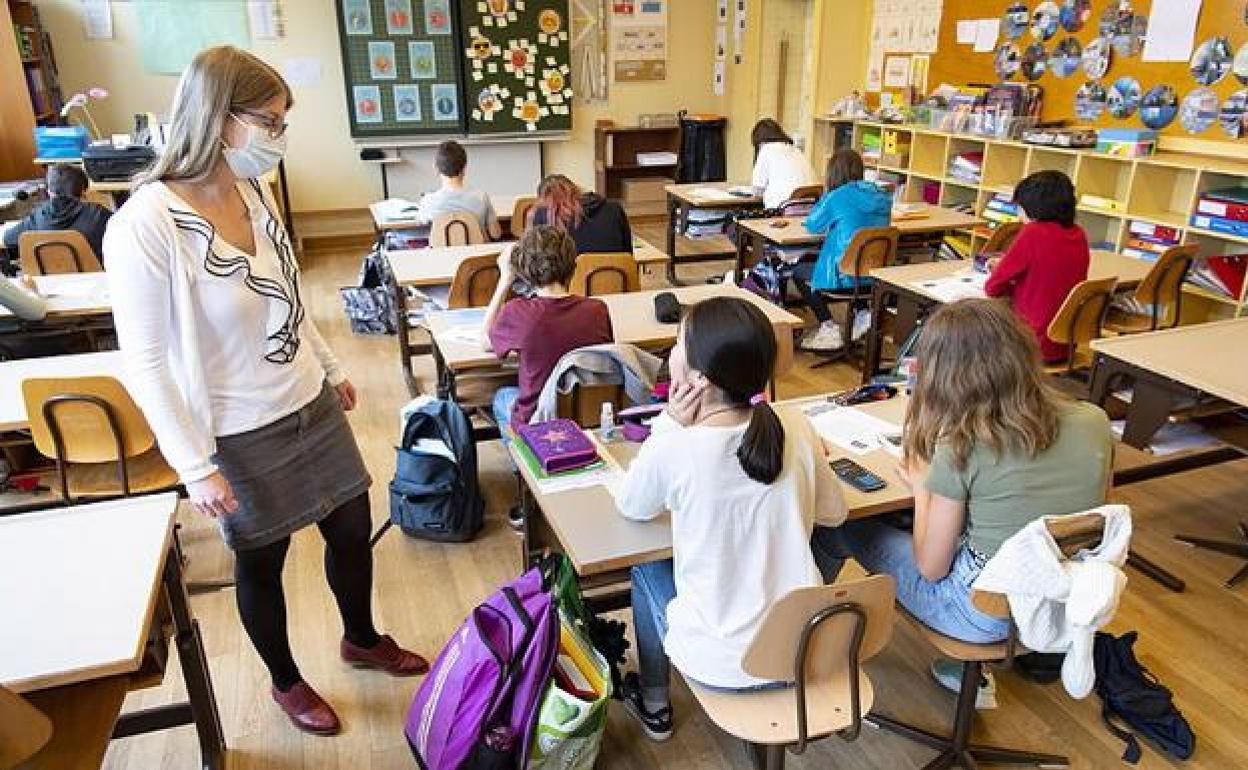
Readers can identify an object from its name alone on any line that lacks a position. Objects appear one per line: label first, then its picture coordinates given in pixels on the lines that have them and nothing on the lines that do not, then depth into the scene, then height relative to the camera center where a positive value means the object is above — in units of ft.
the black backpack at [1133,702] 7.09 -5.10
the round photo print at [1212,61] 14.67 +0.05
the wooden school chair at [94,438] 7.77 -3.28
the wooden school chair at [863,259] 14.51 -3.14
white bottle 7.34 -2.91
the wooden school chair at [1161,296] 11.62 -3.03
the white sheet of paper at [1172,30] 15.16 +0.57
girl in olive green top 5.55 -2.33
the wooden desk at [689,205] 19.15 -2.95
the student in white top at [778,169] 18.63 -2.14
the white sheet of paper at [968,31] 19.84 +0.72
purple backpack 5.92 -4.07
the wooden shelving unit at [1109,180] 14.65 -2.19
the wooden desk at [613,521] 5.71 -3.00
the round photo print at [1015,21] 18.54 +0.88
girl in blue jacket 14.98 -2.61
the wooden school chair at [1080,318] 10.73 -3.04
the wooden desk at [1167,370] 8.19 -2.78
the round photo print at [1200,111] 15.03 -0.78
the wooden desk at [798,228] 15.76 -2.92
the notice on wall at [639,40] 26.30 +0.72
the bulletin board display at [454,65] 23.52 -0.01
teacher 5.07 -1.57
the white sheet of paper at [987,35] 19.31 +0.62
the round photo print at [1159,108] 15.75 -0.76
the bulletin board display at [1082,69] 14.67 -0.02
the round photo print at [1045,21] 17.85 +0.86
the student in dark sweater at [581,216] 13.66 -2.26
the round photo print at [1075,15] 17.19 +0.93
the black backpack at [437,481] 9.76 -4.44
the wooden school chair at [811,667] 4.88 -3.35
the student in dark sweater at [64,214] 14.02 -2.27
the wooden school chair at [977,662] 5.32 -4.02
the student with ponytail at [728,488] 5.12 -2.43
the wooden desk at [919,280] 12.30 -2.95
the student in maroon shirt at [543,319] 8.71 -2.42
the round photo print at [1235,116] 14.51 -0.83
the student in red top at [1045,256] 11.28 -2.36
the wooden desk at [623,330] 9.82 -3.03
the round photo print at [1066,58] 17.54 +0.12
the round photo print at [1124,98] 16.46 -0.60
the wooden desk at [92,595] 4.37 -2.78
